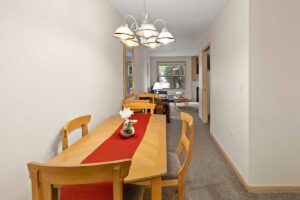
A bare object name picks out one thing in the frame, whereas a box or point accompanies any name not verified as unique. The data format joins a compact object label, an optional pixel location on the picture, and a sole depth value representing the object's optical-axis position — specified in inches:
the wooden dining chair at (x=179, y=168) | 61.5
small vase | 71.0
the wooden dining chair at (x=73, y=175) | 31.1
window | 429.1
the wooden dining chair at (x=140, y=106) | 123.3
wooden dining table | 44.0
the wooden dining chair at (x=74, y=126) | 63.2
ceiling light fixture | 79.4
